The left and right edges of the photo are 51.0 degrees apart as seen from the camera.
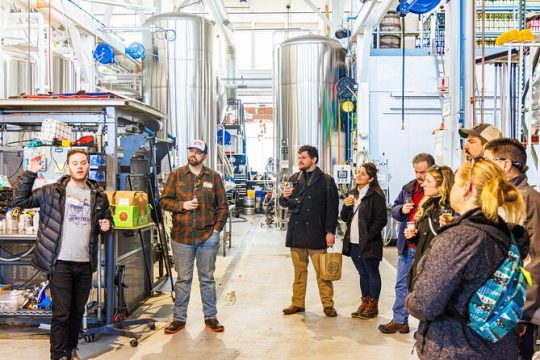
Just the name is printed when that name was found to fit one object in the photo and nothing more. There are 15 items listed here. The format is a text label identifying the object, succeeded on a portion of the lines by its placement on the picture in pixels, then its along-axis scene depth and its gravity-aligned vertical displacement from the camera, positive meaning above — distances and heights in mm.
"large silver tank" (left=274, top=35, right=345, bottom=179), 10430 +1320
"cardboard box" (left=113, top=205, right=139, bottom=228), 4199 -342
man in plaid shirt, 4461 -438
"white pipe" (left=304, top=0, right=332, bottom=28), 11895 +3306
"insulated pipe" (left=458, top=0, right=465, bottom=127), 4957 +915
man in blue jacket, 4113 -388
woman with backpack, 1826 -312
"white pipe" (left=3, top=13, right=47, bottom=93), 7328 +1647
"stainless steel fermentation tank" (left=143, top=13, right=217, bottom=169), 8961 +1490
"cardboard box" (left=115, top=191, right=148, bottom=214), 4223 -211
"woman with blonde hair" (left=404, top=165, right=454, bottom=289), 3391 -243
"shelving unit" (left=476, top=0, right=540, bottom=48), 9563 +2605
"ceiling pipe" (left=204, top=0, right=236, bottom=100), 12029 +3364
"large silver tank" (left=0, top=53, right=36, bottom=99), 8391 +1434
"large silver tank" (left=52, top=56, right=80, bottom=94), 9188 +1556
